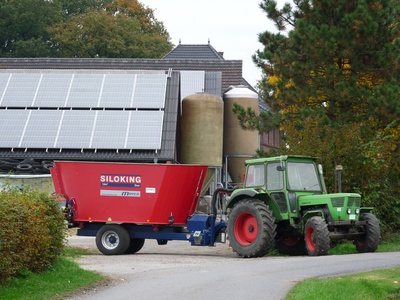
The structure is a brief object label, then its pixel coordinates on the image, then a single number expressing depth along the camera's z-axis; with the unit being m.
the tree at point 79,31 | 74.06
